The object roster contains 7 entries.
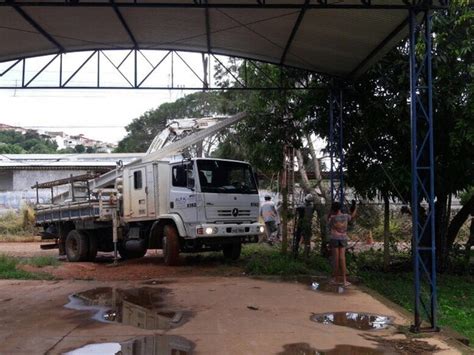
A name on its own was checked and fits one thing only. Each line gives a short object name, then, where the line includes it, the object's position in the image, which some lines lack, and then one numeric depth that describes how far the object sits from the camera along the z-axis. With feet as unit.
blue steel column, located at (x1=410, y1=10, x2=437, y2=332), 24.23
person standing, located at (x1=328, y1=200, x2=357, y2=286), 36.01
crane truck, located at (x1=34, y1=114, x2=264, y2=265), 42.14
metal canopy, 30.25
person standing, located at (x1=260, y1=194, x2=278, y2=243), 65.00
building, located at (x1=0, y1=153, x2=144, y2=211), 103.76
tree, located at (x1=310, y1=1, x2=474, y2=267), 36.19
